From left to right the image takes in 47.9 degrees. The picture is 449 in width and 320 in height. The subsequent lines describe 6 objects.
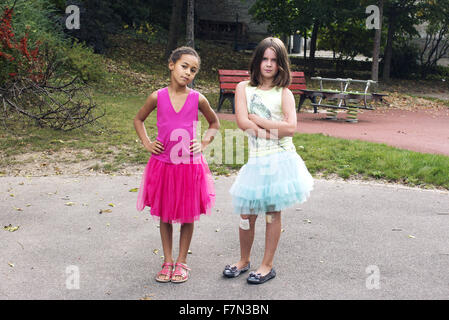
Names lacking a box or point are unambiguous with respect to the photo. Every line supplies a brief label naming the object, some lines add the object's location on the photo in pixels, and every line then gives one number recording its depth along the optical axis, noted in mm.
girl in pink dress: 3582
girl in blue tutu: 3504
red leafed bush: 9508
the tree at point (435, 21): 22031
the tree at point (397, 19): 22641
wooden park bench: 12836
